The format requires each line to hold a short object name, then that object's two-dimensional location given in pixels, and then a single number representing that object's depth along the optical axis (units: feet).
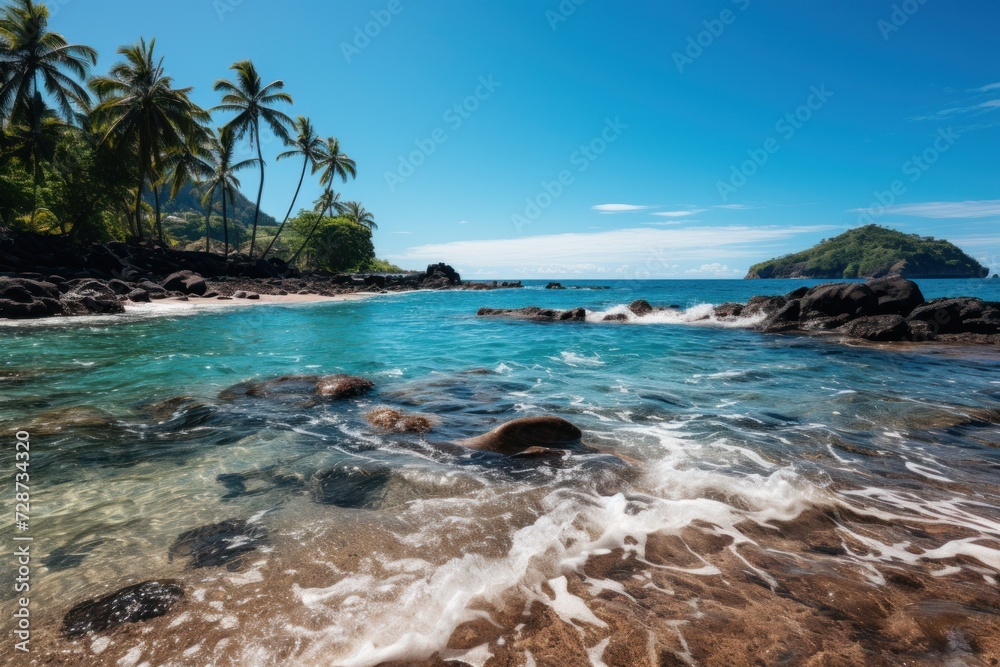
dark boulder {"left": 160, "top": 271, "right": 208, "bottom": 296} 91.25
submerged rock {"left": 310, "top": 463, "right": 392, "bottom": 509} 12.60
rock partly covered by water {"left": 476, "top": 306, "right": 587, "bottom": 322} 78.33
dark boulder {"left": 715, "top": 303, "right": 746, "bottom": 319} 72.79
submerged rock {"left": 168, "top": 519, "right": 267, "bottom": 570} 9.55
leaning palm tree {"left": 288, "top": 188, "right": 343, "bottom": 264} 178.02
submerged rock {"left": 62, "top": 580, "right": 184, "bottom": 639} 7.59
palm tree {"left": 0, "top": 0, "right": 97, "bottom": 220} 87.86
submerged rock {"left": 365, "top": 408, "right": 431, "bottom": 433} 19.08
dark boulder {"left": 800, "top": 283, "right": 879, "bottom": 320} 57.47
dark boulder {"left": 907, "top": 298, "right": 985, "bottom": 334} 50.31
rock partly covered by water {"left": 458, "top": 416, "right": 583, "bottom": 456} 16.87
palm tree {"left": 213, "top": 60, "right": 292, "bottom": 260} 117.39
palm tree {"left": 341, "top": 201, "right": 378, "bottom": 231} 236.63
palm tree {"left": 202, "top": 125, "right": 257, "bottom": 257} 126.93
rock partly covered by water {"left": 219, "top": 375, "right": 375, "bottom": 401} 24.36
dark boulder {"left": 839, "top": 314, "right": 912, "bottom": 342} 48.29
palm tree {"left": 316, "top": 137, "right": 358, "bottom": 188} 160.66
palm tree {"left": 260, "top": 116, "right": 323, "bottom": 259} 143.13
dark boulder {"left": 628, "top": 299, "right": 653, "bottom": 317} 83.35
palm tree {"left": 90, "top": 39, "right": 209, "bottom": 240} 97.45
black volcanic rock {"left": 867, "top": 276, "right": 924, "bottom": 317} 56.03
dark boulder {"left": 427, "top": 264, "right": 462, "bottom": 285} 238.89
